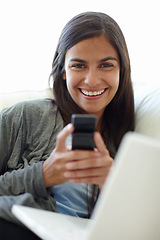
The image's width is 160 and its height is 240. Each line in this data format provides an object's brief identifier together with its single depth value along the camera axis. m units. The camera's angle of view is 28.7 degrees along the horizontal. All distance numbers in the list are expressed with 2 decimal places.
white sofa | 1.15
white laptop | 0.50
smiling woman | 1.10
